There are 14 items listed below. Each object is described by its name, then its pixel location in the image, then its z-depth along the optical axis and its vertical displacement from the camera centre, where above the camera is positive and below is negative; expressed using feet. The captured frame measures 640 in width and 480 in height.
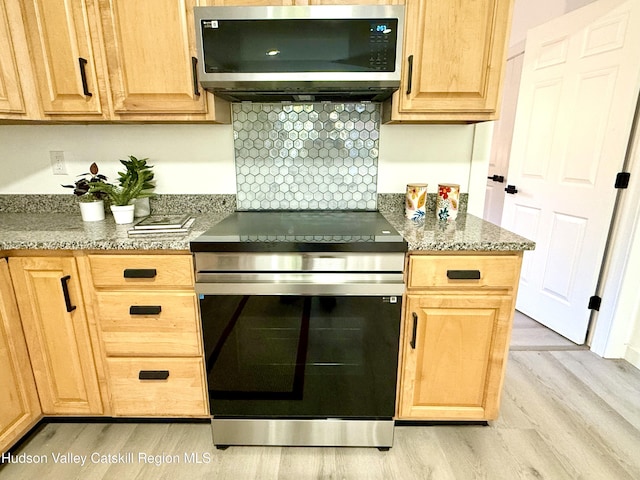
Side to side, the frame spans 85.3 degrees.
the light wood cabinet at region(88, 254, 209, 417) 4.38 -2.40
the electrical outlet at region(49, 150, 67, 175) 6.01 -0.28
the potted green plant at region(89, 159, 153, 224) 5.17 -0.68
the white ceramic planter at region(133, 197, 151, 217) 5.81 -0.98
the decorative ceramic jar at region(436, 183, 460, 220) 5.35 -0.78
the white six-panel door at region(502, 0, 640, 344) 6.29 +0.04
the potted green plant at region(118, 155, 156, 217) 5.53 -0.47
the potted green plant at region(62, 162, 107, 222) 5.24 -0.78
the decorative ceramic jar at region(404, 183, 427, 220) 5.42 -0.79
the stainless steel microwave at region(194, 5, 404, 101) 4.18 +1.23
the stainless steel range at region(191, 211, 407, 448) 4.19 -2.22
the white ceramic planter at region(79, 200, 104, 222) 5.32 -0.96
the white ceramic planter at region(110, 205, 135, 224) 5.18 -0.96
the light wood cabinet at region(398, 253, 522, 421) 4.37 -2.39
